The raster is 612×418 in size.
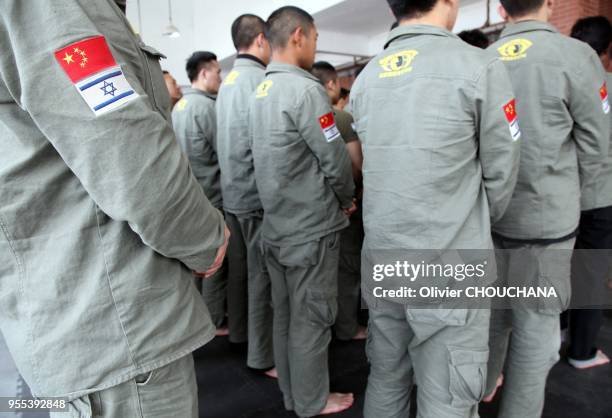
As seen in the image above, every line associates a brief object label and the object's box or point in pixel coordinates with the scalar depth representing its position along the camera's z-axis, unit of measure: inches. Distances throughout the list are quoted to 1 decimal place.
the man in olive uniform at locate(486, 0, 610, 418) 54.4
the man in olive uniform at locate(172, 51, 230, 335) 98.5
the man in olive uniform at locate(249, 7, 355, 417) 65.2
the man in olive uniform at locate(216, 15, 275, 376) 81.6
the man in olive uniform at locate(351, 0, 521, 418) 44.9
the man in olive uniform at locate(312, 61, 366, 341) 101.3
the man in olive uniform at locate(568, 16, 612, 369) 76.9
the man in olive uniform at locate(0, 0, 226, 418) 24.8
